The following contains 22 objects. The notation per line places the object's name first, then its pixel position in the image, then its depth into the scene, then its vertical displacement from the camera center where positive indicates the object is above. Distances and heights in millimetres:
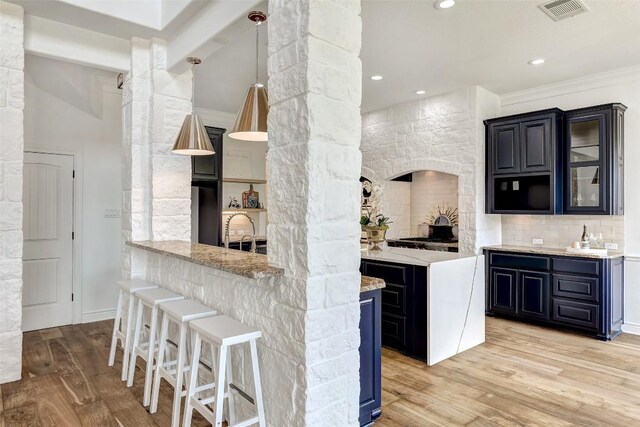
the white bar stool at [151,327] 2654 -795
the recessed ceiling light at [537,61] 4098 +1596
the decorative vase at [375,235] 4055 -200
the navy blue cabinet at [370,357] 2375 -855
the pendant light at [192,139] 3111 +598
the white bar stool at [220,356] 1951 -724
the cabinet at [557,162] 4242 +617
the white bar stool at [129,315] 3033 -783
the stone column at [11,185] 2938 +227
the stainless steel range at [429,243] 5648 -404
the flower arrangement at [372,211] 4086 +47
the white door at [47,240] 4309 -280
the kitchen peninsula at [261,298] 1955 -494
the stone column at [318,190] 1816 +121
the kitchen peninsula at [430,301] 3369 -758
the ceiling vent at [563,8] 2967 +1583
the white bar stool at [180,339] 2279 -756
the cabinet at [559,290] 4113 -835
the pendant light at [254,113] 2439 +633
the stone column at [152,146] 3479 +608
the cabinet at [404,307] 3395 -804
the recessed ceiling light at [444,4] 2945 +1582
